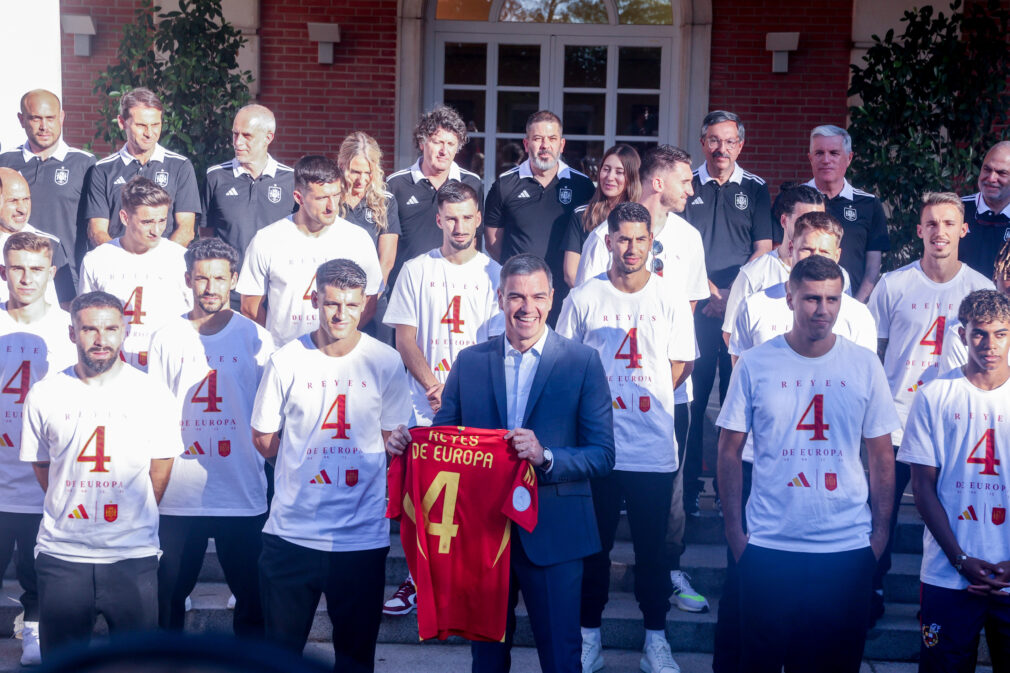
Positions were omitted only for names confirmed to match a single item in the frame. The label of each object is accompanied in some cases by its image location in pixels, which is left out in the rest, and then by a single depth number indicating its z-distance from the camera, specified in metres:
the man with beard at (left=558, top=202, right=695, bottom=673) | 4.89
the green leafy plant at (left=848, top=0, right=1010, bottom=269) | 7.71
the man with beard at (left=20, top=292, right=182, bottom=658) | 4.23
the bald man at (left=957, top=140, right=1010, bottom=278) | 5.89
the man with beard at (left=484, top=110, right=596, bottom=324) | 6.30
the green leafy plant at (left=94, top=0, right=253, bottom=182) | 8.65
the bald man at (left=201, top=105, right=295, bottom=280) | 6.17
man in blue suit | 3.92
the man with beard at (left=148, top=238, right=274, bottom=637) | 4.58
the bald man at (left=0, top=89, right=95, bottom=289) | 6.35
